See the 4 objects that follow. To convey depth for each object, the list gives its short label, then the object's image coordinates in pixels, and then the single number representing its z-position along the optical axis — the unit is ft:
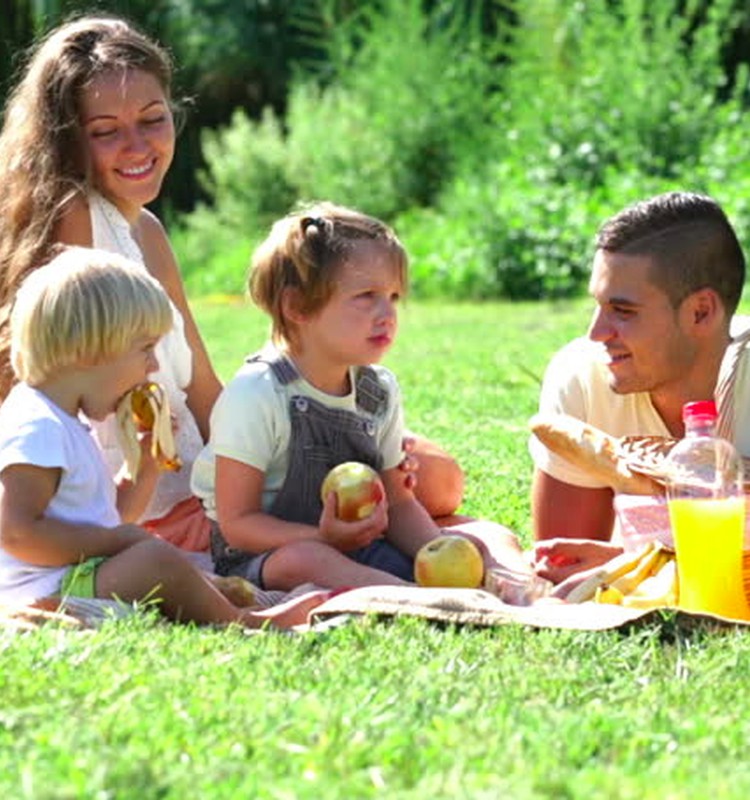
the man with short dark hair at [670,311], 30.53
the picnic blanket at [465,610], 26.14
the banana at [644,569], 29.32
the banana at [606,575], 29.50
